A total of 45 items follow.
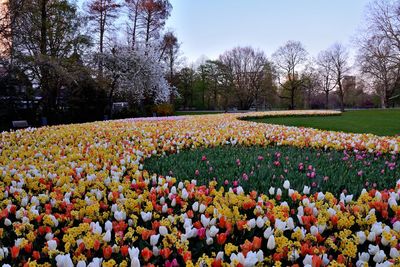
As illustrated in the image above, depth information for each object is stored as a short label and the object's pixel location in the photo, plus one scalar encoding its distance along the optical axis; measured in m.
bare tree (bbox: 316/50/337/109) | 47.72
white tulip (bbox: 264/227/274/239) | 2.40
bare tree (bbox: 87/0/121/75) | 30.47
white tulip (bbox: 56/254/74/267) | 1.96
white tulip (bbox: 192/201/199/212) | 2.99
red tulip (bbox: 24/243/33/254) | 2.25
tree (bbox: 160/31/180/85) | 39.28
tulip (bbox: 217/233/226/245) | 2.28
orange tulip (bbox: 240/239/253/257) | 2.11
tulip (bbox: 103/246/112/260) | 2.12
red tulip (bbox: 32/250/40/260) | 2.11
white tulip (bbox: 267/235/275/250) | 2.23
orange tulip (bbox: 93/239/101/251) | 2.20
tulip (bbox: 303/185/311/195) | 3.39
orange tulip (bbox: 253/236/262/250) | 2.16
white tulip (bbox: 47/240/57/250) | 2.22
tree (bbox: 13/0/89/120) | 19.06
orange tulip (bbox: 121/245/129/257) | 2.13
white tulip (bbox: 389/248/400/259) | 2.12
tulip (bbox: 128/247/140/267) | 1.91
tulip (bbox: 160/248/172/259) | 2.08
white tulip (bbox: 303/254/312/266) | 1.99
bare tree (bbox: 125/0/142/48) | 33.41
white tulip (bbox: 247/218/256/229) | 2.56
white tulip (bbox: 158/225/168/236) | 2.44
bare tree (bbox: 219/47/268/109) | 49.19
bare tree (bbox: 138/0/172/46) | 33.47
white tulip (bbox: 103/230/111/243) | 2.29
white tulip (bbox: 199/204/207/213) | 2.95
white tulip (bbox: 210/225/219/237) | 2.43
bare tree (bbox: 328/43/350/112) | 46.94
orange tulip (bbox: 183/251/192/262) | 2.04
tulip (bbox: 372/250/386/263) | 2.09
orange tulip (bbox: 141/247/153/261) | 2.04
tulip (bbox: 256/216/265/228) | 2.58
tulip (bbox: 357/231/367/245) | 2.35
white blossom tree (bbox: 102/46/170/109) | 27.02
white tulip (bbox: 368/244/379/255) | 2.17
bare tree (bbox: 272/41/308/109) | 49.28
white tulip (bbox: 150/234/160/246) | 2.26
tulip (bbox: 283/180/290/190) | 3.59
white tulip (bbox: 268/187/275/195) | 3.45
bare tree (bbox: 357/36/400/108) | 30.30
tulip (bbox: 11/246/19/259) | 2.12
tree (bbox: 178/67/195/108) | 47.16
